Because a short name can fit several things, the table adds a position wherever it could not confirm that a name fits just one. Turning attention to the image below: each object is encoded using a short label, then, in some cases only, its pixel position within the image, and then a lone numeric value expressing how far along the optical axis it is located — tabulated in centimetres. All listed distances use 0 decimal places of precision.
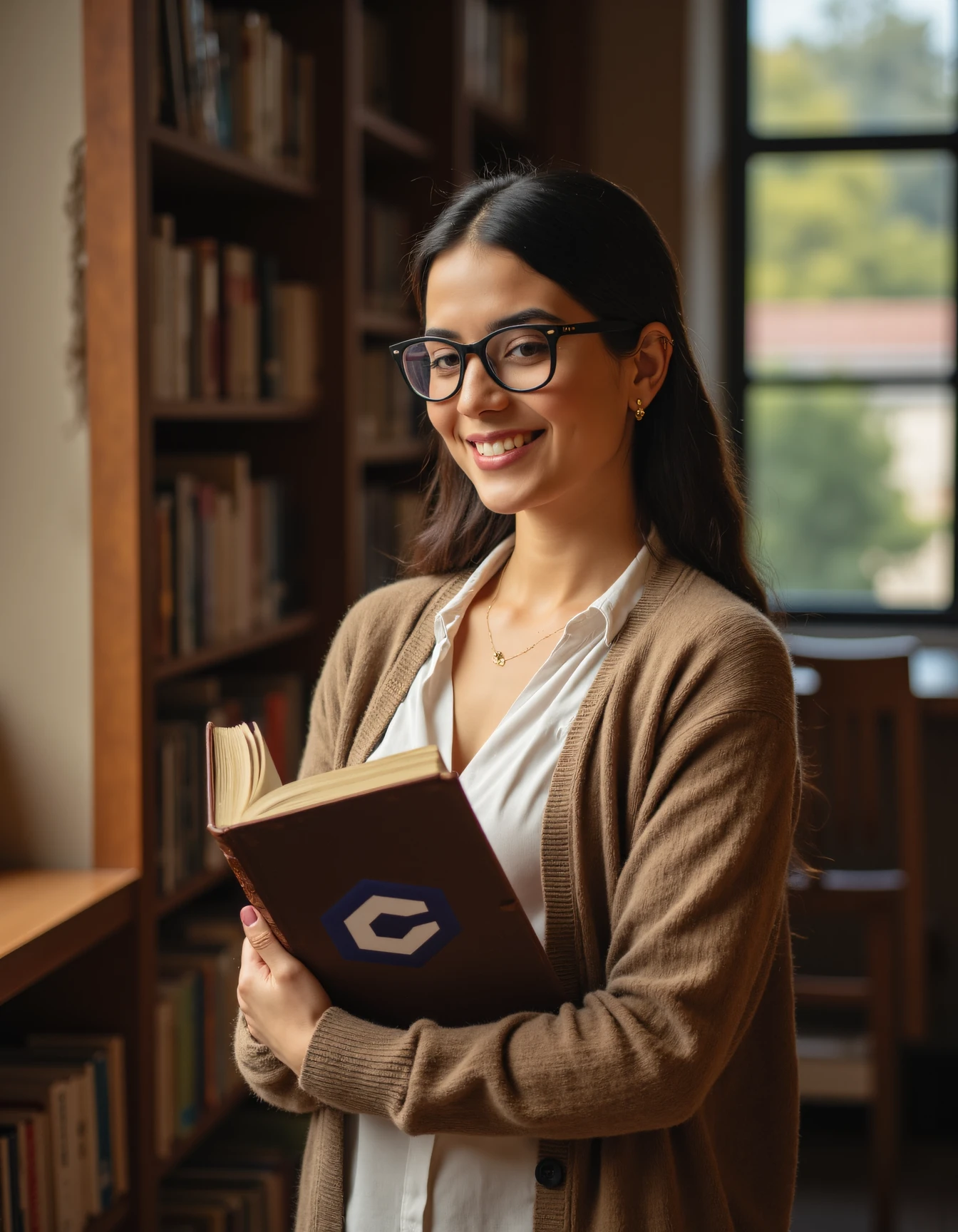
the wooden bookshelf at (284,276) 180
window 396
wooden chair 275
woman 105
